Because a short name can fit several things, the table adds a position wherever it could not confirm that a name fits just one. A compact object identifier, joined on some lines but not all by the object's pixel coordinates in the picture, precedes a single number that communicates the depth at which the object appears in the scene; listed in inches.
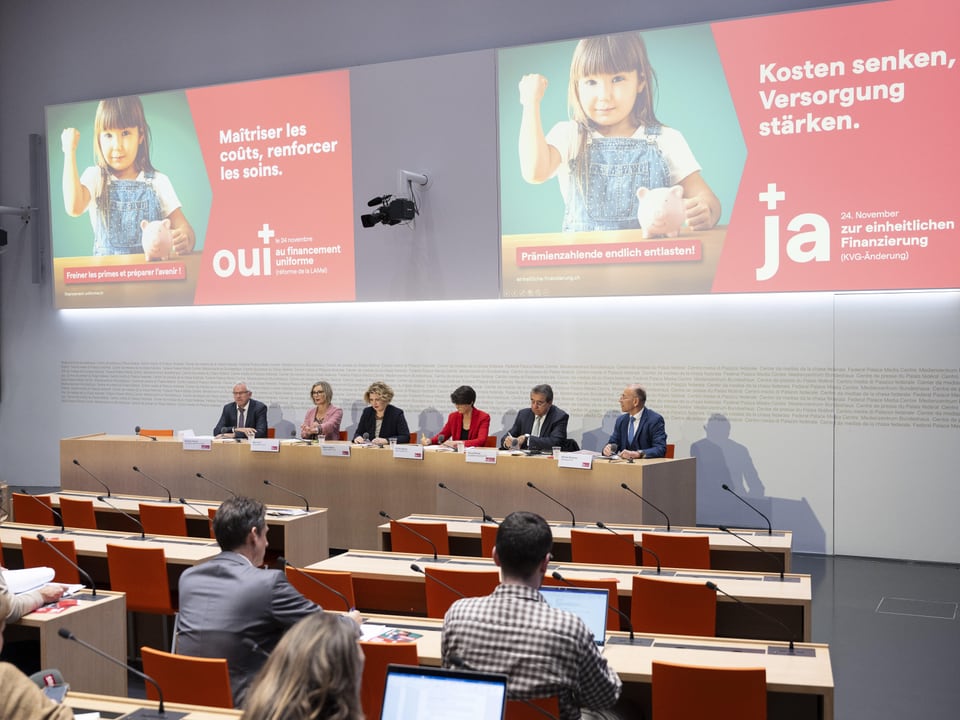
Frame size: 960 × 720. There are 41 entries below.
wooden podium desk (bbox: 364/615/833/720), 122.6
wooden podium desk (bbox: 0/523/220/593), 208.4
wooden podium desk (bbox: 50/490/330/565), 246.7
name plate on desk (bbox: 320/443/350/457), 306.0
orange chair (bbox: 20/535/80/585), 206.8
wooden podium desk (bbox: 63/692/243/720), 112.2
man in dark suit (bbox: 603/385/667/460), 292.2
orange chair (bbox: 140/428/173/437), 354.0
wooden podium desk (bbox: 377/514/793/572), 212.2
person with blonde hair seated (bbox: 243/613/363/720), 66.6
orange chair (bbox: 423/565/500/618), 165.5
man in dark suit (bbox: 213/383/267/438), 362.3
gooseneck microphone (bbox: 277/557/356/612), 158.9
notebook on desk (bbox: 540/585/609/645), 135.3
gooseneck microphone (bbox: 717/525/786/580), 208.9
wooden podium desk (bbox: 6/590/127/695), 151.7
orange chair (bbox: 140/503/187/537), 244.4
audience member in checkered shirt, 103.0
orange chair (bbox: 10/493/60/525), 264.2
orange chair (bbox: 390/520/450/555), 219.6
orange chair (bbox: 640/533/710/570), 199.9
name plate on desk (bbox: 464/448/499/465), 281.1
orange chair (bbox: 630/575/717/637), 160.6
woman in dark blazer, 334.0
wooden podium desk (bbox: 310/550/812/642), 169.8
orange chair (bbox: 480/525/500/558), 211.3
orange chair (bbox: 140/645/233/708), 116.8
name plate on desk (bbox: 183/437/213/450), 323.6
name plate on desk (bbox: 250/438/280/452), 314.0
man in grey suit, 125.0
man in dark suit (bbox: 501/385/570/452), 305.6
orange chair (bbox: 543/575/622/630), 156.9
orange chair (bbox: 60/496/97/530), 255.6
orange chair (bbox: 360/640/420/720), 123.6
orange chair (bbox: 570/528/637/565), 204.5
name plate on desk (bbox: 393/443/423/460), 295.0
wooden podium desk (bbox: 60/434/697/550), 265.3
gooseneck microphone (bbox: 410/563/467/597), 160.6
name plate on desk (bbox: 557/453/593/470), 264.4
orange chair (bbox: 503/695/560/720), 112.5
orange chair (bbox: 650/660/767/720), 115.0
